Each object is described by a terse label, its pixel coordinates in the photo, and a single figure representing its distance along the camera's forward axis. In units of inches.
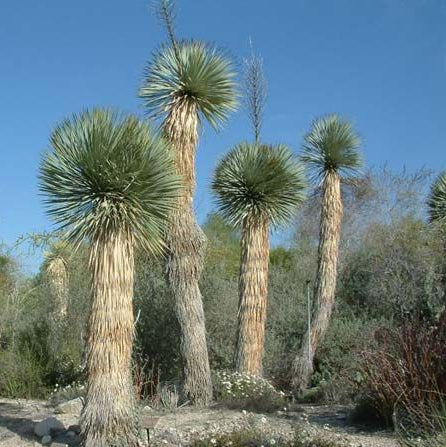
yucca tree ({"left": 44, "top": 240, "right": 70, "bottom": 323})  676.5
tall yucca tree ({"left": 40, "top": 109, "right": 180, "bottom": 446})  378.3
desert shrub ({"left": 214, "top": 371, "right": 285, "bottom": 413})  485.7
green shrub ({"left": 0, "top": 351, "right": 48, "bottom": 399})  608.4
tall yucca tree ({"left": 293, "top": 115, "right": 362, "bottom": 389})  684.1
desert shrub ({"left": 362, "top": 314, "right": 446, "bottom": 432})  360.5
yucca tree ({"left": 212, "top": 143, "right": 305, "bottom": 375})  595.8
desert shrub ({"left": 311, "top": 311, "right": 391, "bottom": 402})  577.6
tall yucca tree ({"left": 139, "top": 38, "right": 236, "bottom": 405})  522.6
